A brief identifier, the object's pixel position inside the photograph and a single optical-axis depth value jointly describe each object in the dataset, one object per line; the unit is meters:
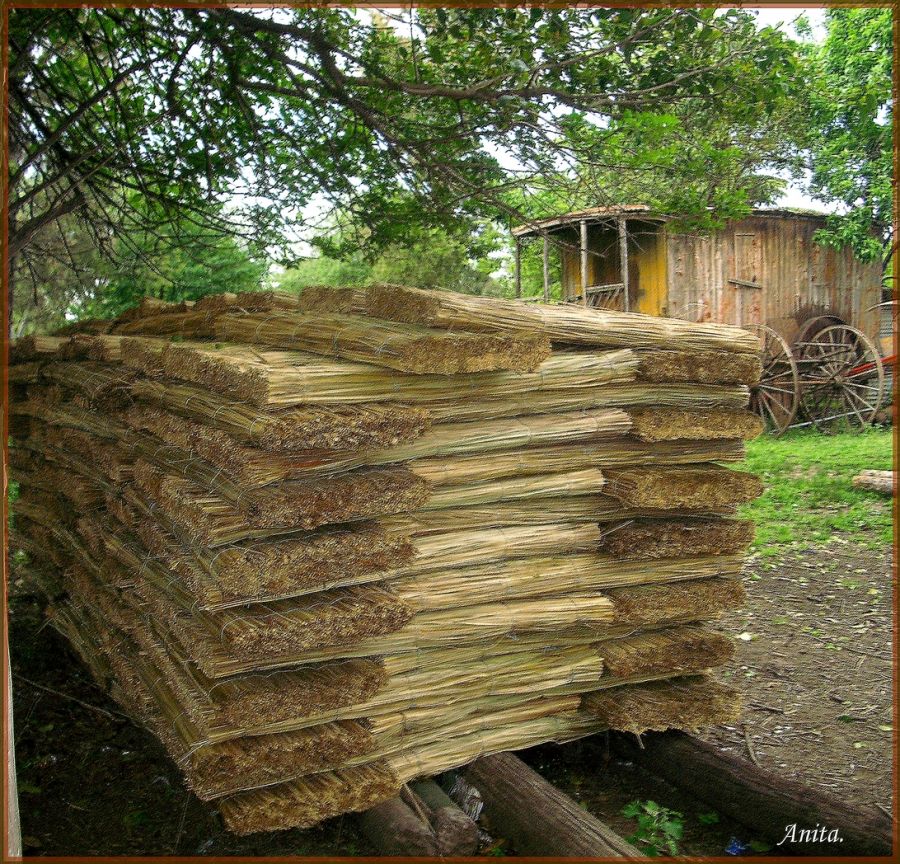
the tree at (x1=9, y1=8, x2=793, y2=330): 4.91
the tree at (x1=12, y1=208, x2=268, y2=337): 10.76
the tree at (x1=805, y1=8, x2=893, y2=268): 12.12
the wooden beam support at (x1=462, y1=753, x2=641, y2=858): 2.99
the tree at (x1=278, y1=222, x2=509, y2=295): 7.08
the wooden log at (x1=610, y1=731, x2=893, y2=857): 3.09
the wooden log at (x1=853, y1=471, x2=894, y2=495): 9.04
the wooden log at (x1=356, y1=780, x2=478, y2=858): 3.15
